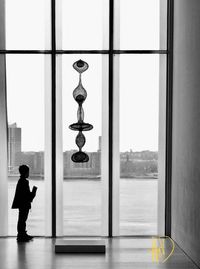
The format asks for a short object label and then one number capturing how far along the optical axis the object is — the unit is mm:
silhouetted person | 7797
